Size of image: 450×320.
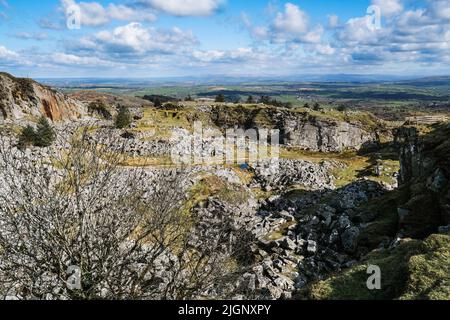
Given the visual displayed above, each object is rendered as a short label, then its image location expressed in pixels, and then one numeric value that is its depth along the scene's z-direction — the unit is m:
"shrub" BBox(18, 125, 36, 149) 49.54
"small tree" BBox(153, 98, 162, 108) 117.84
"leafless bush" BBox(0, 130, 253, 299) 14.41
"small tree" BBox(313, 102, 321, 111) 116.66
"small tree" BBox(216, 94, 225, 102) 124.11
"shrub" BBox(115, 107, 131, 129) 71.94
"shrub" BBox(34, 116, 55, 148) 49.44
